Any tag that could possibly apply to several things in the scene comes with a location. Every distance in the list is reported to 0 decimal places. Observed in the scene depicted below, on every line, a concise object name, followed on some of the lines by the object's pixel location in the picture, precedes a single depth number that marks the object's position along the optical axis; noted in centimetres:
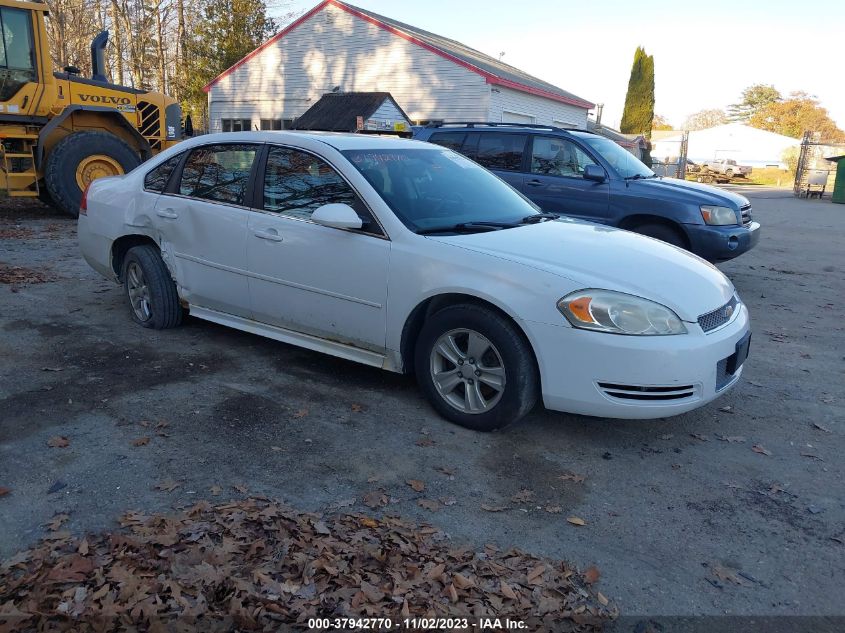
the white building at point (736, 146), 7131
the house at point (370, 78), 2444
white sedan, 370
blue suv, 802
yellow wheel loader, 1124
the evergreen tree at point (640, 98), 5338
